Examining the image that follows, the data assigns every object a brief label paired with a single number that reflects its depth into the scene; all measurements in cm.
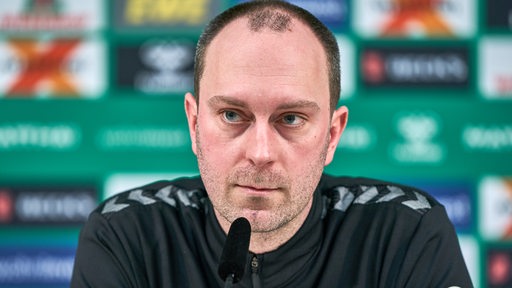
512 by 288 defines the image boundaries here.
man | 246
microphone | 238
